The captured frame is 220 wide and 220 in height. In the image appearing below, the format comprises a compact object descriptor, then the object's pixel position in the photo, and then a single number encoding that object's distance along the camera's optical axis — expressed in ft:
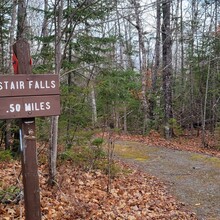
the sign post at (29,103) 10.03
